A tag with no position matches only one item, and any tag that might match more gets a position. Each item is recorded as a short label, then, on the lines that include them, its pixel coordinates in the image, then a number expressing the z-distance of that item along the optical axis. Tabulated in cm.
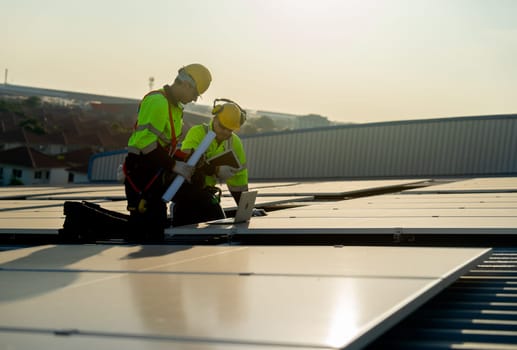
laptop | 793
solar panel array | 321
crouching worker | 884
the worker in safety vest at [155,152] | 755
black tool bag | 759
